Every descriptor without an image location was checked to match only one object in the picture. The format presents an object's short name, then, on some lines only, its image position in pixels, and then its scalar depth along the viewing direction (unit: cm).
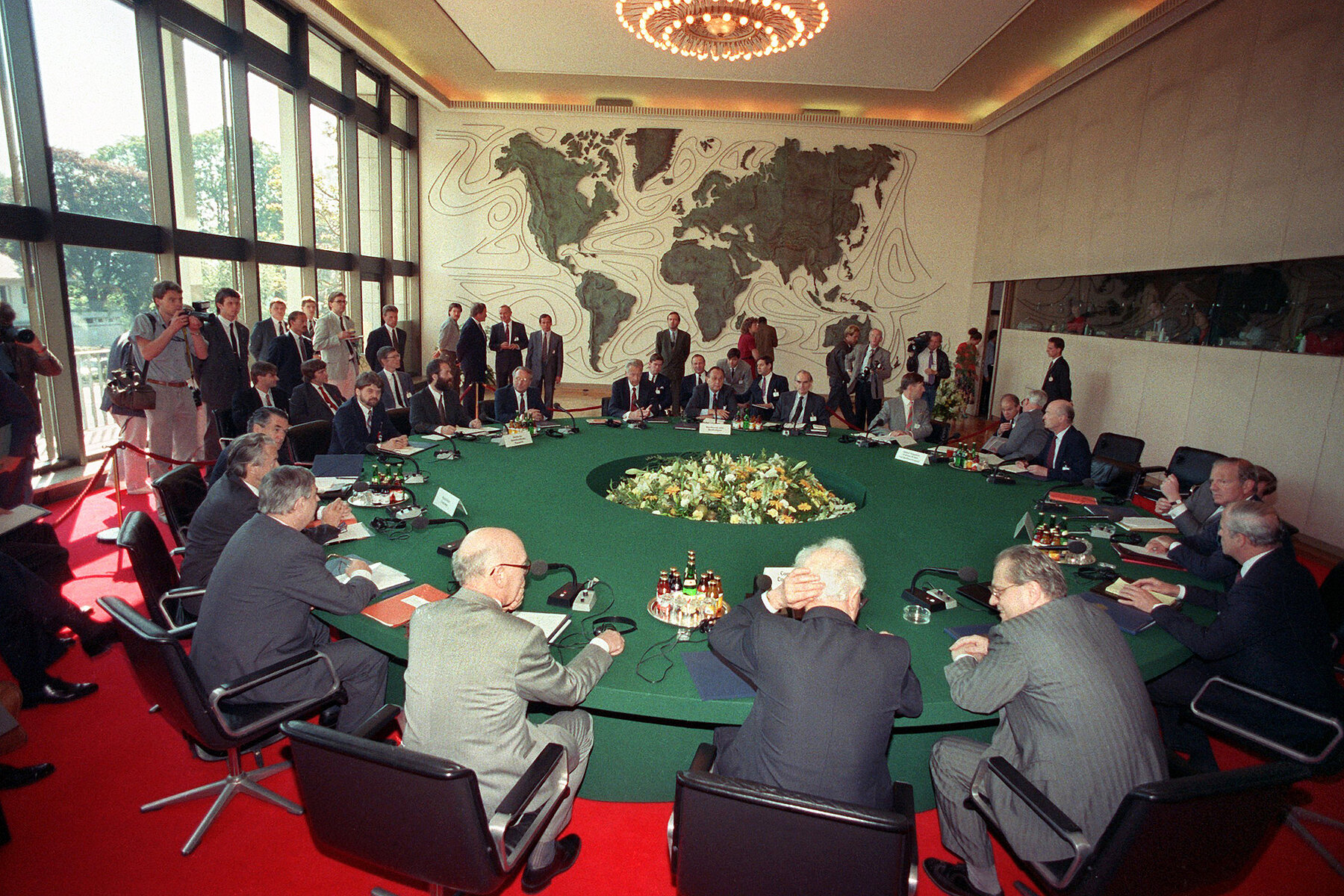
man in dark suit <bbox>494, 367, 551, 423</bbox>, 695
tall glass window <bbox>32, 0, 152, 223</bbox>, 582
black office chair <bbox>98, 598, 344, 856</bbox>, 216
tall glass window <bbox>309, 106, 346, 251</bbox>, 1006
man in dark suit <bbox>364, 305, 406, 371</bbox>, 923
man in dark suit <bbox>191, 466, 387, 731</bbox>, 247
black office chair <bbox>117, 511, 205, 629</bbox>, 282
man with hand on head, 184
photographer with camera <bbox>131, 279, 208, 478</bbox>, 590
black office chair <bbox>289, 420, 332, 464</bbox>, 512
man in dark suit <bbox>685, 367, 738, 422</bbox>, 790
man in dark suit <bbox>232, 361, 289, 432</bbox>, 569
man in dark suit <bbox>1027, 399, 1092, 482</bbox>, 526
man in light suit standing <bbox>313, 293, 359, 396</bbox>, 855
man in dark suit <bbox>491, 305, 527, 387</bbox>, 1134
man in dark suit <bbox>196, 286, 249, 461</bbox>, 646
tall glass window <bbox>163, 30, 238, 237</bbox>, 717
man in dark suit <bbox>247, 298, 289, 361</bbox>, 763
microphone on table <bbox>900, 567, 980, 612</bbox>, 298
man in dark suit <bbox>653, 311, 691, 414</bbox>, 1118
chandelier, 641
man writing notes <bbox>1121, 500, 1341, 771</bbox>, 258
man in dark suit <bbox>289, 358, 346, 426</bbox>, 600
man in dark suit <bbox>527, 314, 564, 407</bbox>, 1055
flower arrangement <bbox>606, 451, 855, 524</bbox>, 453
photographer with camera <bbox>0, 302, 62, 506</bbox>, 497
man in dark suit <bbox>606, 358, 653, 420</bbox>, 777
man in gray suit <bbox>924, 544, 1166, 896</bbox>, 193
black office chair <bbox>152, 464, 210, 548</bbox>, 356
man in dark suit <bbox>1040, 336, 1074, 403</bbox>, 907
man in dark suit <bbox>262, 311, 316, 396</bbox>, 732
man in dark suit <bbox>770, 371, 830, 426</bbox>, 757
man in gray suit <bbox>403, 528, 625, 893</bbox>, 188
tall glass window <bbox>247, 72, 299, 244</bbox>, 848
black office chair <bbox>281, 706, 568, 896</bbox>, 163
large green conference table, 248
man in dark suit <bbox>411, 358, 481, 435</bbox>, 633
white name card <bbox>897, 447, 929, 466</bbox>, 572
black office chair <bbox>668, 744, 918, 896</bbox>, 152
